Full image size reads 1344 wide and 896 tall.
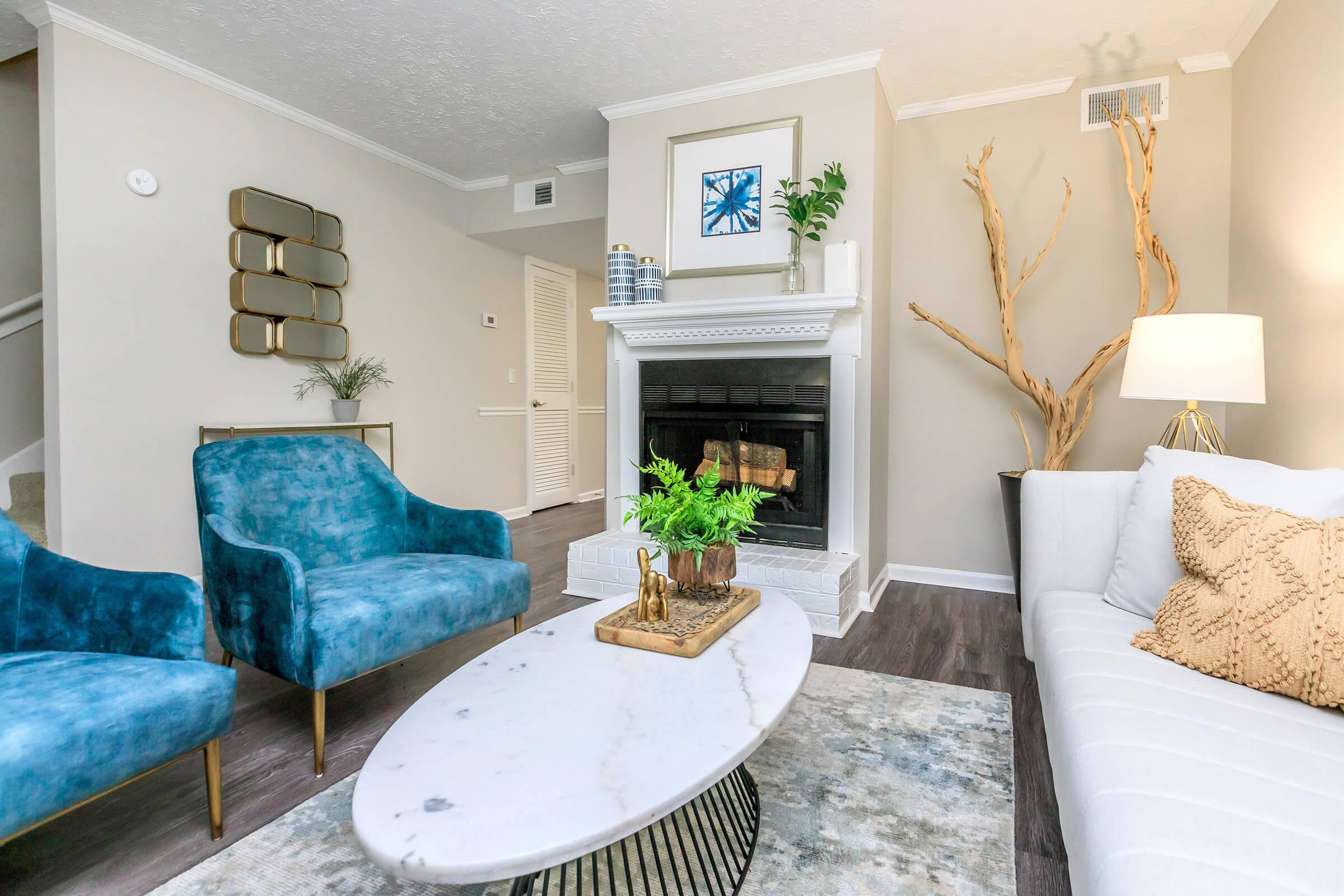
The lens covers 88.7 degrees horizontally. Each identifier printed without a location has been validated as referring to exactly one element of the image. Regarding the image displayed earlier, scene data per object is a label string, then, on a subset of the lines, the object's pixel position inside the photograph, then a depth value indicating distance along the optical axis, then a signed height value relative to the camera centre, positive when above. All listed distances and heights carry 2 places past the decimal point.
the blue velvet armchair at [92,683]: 1.16 -0.50
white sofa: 0.81 -0.51
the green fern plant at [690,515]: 1.64 -0.22
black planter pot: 3.04 -0.41
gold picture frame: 3.28 +1.20
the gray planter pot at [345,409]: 3.97 +0.07
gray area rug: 1.34 -0.89
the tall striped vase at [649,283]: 3.47 +0.70
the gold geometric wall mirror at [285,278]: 3.50 +0.78
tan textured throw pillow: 1.21 -0.34
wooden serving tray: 1.43 -0.45
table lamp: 2.08 +0.20
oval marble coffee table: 0.84 -0.50
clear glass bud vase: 3.19 +0.69
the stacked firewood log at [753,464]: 3.39 -0.21
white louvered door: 5.72 +0.34
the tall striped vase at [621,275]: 3.49 +0.75
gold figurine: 1.54 -0.40
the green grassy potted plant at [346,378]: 3.93 +0.26
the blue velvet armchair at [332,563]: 1.76 -0.45
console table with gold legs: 3.41 -0.04
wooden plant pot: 1.68 -0.36
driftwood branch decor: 3.09 +0.30
